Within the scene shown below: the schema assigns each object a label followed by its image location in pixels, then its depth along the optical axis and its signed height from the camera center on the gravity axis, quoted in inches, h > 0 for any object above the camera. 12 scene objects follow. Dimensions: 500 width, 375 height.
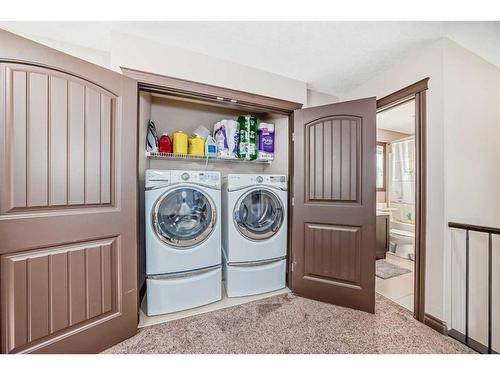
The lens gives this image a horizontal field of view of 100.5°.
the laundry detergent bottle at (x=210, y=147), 86.0 +16.7
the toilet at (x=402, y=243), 124.2 -34.4
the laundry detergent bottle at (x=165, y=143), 80.7 +17.1
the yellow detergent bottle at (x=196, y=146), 85.0 +16.9
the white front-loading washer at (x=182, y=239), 65.5 -17.3
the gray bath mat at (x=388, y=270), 101.6 -42.6
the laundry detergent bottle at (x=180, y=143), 82.2 +17.7
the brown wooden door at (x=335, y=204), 69.1 -5.9
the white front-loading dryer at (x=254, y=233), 77.3 -17.6
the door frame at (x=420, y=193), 64.1 -1.8
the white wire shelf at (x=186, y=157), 79.0 +12.5
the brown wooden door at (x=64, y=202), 41.2 -3.4
